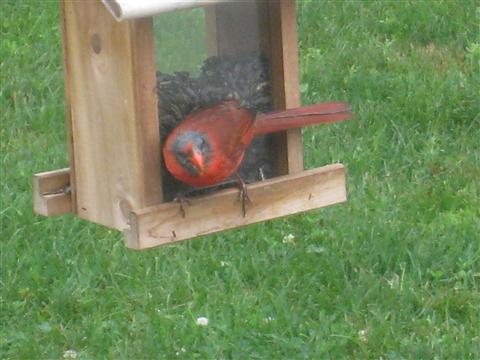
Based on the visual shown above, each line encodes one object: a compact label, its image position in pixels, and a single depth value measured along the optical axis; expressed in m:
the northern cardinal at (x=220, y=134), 3.24
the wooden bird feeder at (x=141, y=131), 3.25
